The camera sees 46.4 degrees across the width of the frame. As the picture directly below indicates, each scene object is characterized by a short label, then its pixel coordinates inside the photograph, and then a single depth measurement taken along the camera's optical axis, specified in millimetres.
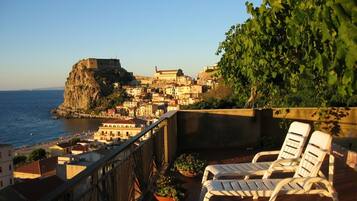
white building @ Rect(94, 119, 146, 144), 56512
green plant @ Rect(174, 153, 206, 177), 5828
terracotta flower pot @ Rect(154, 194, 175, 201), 4339
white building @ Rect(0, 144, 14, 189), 26606
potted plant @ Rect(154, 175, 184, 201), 4328
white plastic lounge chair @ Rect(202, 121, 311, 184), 4105
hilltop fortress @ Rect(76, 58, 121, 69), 128500
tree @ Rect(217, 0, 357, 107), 1485
